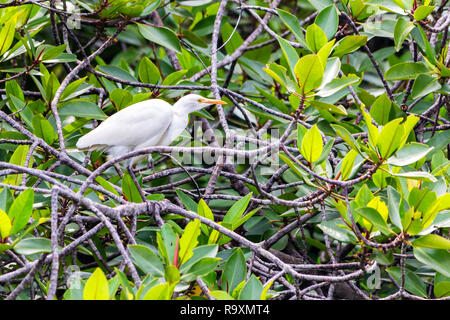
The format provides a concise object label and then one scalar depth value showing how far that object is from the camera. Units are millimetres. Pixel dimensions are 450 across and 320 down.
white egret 5523
